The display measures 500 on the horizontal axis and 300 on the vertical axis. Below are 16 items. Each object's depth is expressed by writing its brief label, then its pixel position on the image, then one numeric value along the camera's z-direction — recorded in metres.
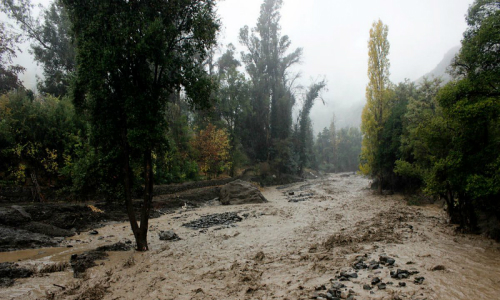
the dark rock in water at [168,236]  10.41
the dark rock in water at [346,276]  5.27
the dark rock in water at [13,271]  6.37
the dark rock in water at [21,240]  8.97
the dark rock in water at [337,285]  4.86
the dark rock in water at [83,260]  6.85
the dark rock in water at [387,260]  5.87
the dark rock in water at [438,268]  5.45
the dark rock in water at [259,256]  7.26
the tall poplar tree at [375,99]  22.55
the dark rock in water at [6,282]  5.86
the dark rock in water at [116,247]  8.96
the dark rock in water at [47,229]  10.60
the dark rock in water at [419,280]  4.81
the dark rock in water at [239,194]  20.58
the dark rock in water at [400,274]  5.07
